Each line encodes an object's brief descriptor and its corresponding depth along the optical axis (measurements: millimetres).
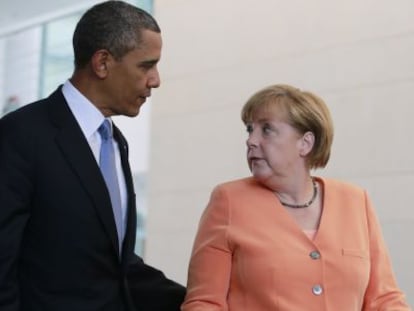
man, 4516
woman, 5309
